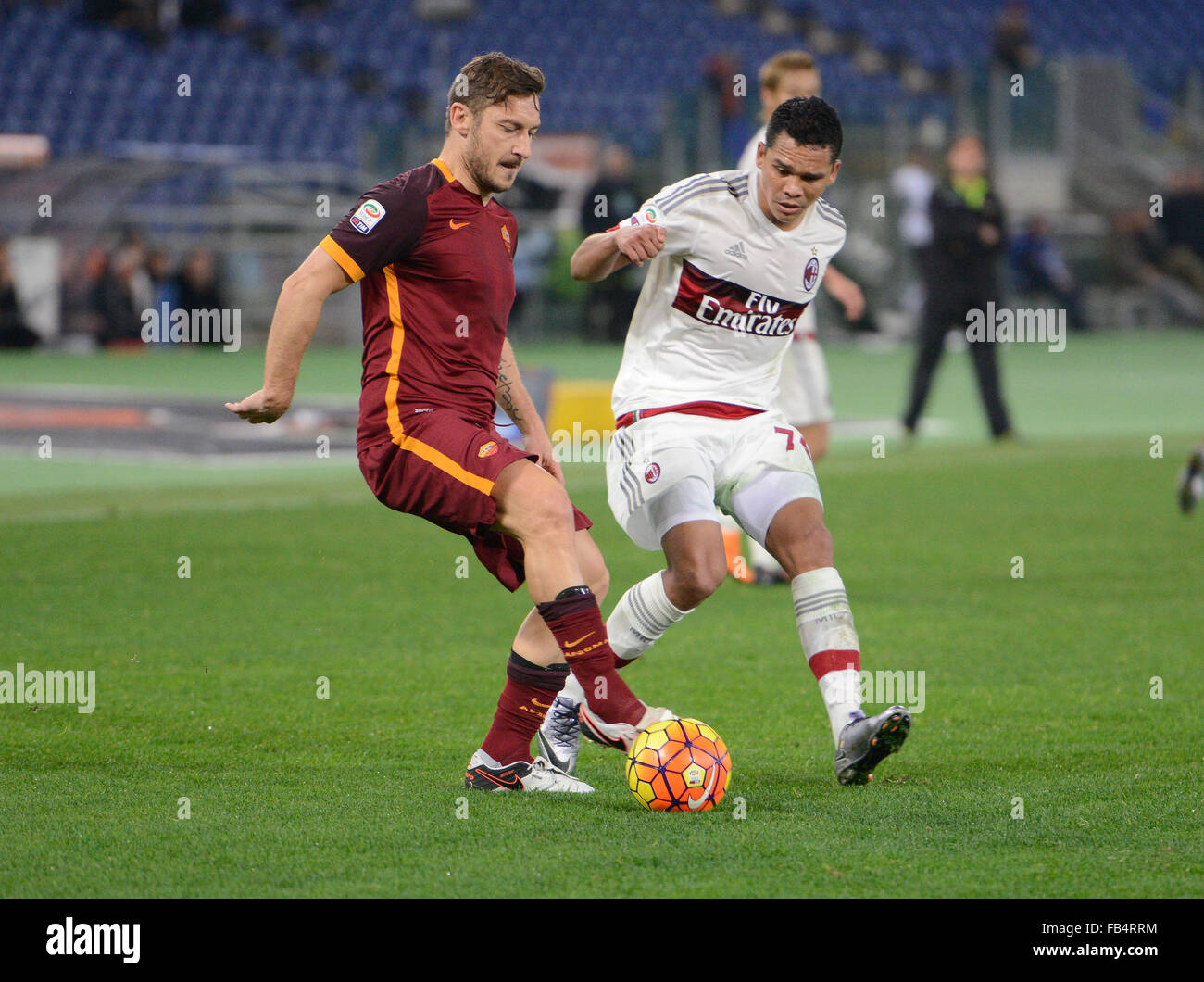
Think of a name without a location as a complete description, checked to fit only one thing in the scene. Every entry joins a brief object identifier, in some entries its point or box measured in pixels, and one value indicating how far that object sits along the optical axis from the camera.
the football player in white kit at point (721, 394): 10.02
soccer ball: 8.91
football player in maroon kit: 8.98
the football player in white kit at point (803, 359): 15.89
